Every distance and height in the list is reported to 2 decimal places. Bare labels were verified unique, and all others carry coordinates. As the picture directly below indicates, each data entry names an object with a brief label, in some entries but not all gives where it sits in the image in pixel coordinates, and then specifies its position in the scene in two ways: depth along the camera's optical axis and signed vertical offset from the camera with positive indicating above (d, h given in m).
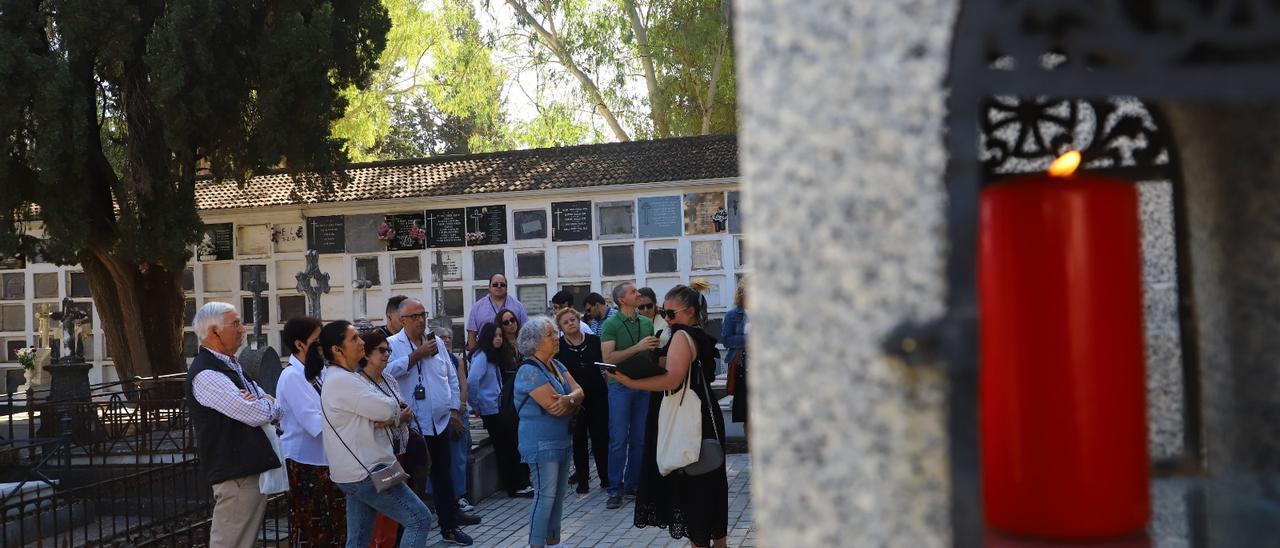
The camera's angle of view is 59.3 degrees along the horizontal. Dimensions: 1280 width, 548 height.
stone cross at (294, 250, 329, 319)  16.31 +0.25
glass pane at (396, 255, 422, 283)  19.75 +0.45
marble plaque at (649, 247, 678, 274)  18.61 +0.43
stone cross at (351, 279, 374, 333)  19.78 -0.05
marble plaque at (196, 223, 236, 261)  21.06 +1.08
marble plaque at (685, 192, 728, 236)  18.31 +1.17
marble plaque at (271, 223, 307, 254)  20.50 +1.13
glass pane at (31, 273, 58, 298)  21.83 +0.45
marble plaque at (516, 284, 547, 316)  19.00 -0.11
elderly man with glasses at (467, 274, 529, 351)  10.20 -0.11
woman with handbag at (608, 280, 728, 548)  5.78 -0.85
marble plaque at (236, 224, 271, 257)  20.83 +1.12
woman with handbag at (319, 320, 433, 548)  5.79 -0.76
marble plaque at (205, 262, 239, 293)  21.05 +0.44
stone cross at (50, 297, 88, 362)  18.53 -0.23
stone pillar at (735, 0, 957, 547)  1.34 +0.02
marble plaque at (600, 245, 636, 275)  18.77 +0.46
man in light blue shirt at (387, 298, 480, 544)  7.41 -0.64
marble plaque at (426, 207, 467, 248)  19.52 +1.15
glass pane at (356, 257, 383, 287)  19.97 +0.49
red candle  1.58 -0.12
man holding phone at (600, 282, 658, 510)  8.64 -0.94
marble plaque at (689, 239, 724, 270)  18.39 +0.50
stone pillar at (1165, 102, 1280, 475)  1.96 +0.00
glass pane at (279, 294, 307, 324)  20.45 -0.12
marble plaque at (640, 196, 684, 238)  18.55 +1.15
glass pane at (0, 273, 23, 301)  21.83 +0.47
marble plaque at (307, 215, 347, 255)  20.23 +1.15
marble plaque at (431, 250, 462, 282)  19.41 +0.49
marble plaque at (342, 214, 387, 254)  20.00 +1.12
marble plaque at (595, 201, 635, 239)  18.83 +1.14
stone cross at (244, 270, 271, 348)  16.48 +0.10
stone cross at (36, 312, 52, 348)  21.36 -0.43
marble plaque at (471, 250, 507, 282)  19.20 +0.50
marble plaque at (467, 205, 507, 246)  19.23 +1.14
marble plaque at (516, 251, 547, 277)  19.11 +0.46
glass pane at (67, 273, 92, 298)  21.84 +0.40
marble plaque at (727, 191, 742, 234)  18.19 +1.14
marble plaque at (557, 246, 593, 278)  18.94 +0.48
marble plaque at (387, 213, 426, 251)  19.61 +1.11
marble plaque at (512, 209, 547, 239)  19.14 +1.14
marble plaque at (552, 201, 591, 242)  18.89 +1.15
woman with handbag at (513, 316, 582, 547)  6.38 -0.74
